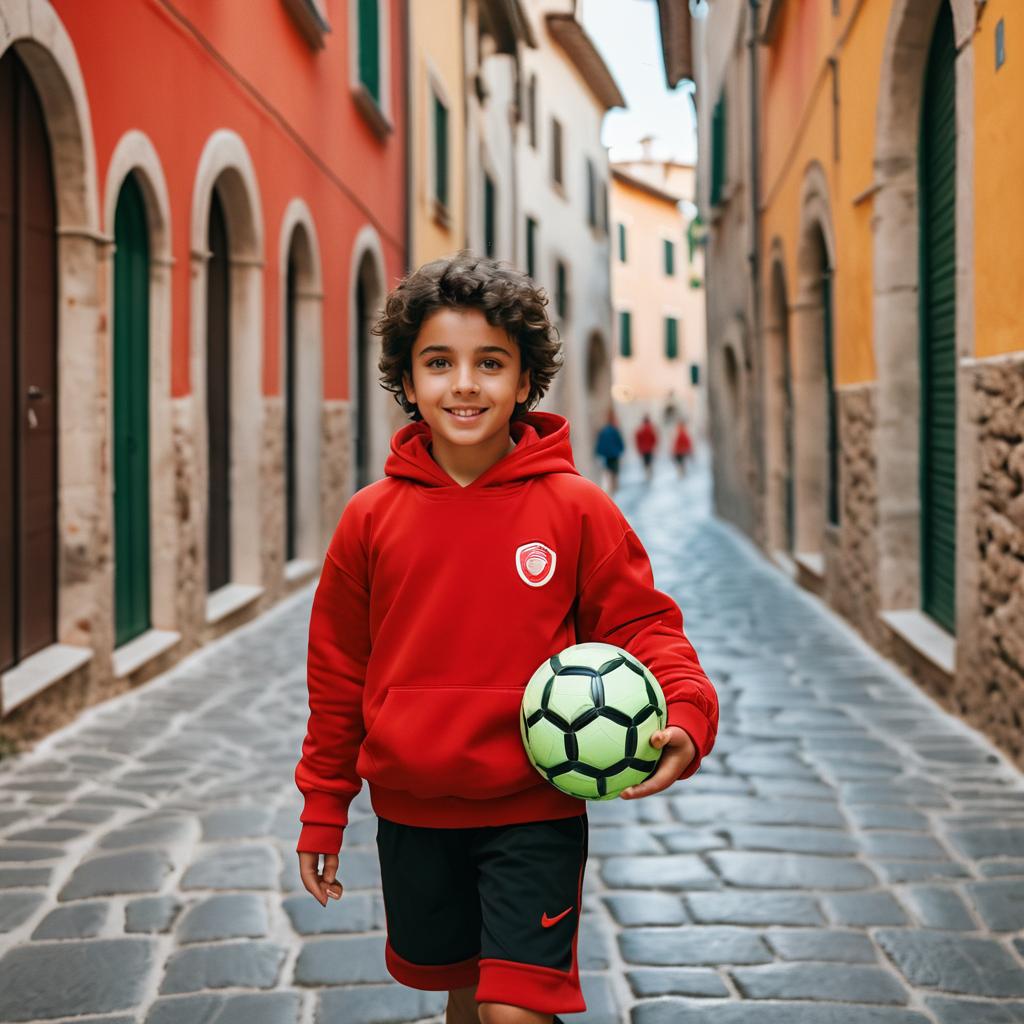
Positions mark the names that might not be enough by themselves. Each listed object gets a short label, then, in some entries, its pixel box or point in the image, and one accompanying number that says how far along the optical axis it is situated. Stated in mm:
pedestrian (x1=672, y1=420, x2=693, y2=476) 31297
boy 2094
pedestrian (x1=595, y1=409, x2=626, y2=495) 24375
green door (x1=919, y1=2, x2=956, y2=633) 6863
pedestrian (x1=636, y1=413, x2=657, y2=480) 29672
